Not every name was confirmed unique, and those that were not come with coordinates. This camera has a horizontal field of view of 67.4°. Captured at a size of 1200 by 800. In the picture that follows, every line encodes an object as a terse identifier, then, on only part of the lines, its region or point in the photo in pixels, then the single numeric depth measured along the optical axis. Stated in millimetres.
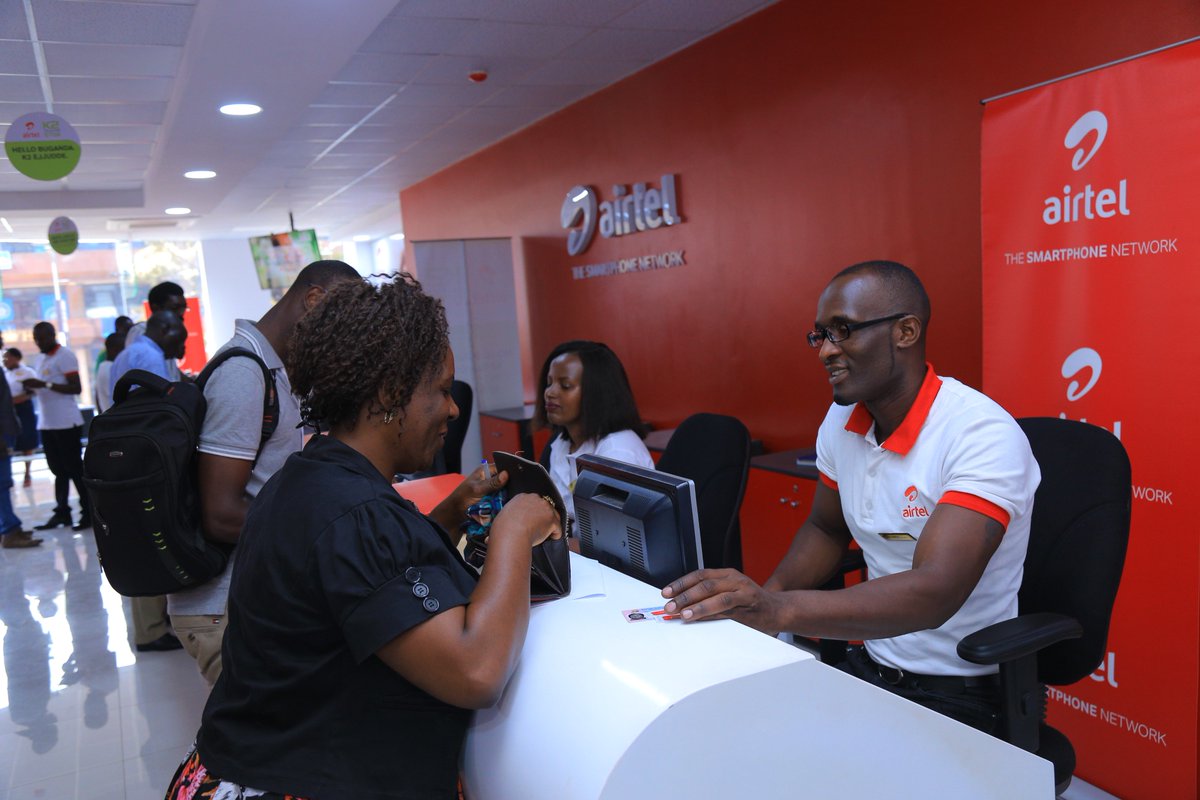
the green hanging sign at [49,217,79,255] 8367
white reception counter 1128
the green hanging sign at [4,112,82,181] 4922
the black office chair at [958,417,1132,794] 1761
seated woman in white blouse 3150
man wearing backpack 2139
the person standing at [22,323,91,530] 7445
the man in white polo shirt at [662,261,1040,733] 1658
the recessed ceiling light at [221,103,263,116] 5460
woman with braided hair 1193
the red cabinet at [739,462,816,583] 3791
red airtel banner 2463
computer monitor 1599
